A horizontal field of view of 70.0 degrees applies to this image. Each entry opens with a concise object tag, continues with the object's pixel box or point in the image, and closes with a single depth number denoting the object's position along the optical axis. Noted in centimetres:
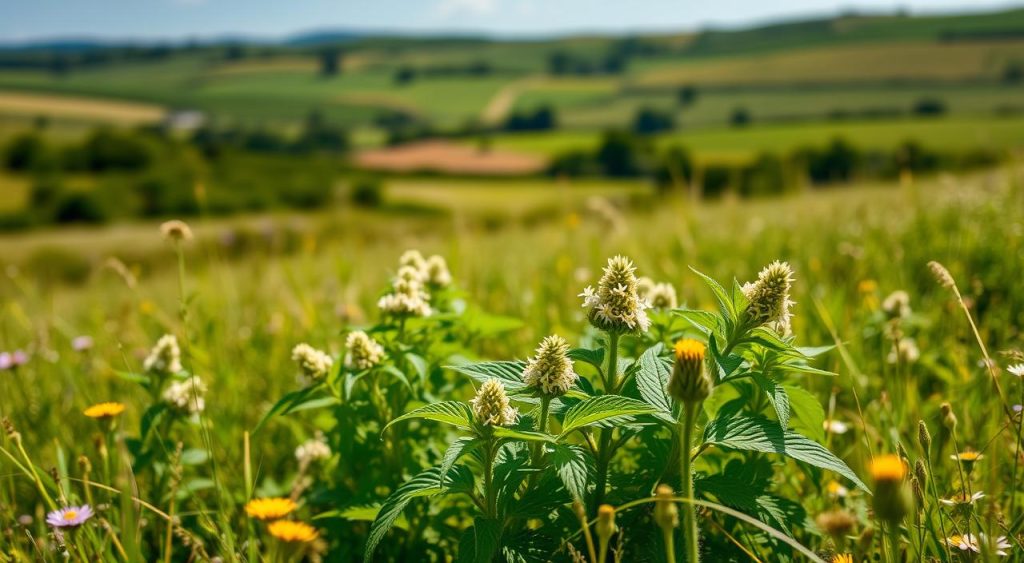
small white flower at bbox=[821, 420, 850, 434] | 238
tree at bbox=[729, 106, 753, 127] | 8281
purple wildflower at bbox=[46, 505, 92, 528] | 179
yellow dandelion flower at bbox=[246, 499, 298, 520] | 159
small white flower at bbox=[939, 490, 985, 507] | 171
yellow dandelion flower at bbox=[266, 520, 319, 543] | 139
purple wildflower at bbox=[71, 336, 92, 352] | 333
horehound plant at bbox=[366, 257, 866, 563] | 154
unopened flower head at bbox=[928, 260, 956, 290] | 198
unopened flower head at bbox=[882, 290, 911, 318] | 286
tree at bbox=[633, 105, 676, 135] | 9112
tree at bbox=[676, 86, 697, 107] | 10339
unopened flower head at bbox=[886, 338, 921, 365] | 282
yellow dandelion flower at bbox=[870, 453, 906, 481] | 110
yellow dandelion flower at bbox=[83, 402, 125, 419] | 207
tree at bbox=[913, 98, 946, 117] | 7138
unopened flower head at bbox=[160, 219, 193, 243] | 260
